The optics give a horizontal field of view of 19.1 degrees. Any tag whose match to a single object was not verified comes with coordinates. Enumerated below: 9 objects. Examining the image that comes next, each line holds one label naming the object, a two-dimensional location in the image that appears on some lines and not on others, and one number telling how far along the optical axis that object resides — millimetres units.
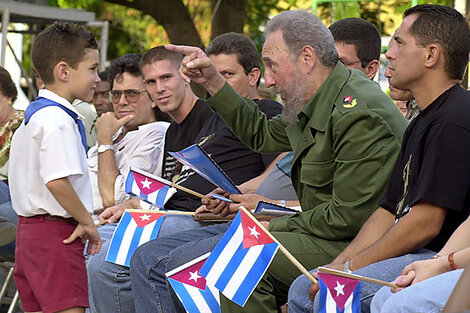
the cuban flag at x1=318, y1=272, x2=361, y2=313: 5061
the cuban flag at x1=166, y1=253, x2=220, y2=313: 6561
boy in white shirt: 6524
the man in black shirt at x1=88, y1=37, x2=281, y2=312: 8018
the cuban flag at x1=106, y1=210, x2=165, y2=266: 7909
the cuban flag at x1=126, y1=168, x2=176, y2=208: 7867
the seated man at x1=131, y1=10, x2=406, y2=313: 6041
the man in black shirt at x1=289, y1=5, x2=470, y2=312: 5209
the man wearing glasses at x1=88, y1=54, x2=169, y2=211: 9100
